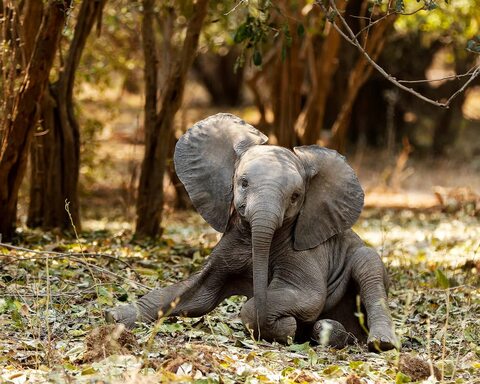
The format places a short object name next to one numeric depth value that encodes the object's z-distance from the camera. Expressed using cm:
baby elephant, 1337
